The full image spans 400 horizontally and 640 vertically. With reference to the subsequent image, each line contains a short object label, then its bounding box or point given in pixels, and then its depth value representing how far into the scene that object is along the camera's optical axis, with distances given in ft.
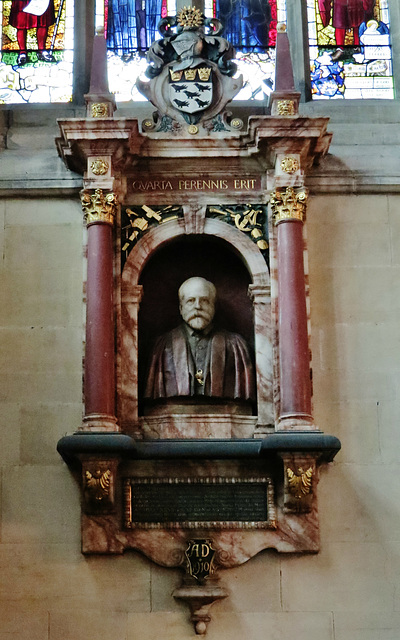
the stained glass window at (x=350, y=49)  41.42
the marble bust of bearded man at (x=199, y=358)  36.42
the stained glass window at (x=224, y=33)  41.65
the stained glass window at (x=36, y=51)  41.32
